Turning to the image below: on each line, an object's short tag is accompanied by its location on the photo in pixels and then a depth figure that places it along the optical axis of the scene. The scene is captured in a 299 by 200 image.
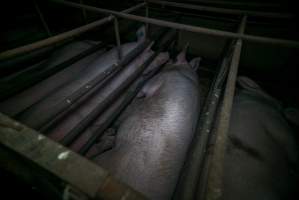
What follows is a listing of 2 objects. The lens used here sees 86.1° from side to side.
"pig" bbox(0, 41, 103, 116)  1.70
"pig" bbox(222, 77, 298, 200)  1.22
